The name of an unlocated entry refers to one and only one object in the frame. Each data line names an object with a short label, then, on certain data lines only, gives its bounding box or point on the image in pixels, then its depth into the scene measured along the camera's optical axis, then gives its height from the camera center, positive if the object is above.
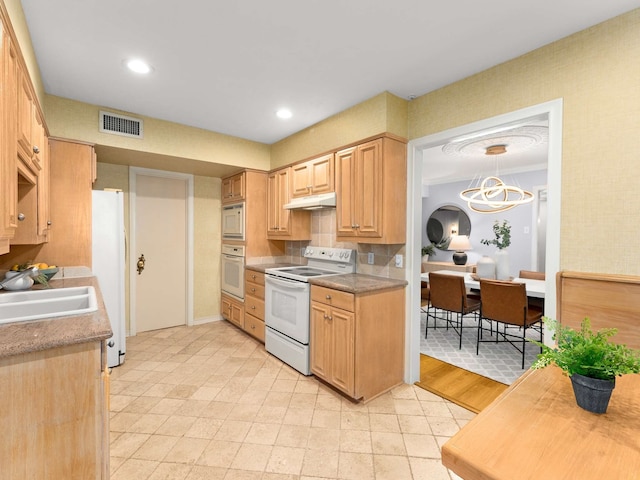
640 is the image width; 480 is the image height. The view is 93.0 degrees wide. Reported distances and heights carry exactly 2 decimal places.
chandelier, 3.96 +0.64
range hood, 2.92 +0.33
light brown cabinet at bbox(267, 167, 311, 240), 3.61 +0.23
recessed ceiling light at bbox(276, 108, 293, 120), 2.93 +1.19
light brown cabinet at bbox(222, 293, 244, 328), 3.93 -1.04
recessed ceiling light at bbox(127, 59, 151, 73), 2.13 +1.20
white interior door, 3.84 -0.22
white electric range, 2.77 -0.67
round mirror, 6.34 +0.22
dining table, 3.25 -0.58
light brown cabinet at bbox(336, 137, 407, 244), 2.49 +0.37
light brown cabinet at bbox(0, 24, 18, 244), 1.23 +0.38
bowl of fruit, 2.04 -0.29
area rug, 2.94 -1.31
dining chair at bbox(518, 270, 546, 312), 3.57 -0.57
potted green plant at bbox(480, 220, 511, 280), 3.94 -0.14
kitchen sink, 1.60 -0.39
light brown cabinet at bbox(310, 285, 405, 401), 2.32 -0.86
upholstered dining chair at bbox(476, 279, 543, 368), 3.11 -0.75
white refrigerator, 2.85 -0.23
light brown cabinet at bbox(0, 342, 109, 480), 1.05 -0.66
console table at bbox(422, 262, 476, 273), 5.71 -0.64
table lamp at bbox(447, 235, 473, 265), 5.69 -0.22
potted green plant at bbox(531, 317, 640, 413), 0.88 -0.38
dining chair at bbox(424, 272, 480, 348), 3.65 -0.75
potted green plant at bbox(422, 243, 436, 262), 6.71 -0.34
